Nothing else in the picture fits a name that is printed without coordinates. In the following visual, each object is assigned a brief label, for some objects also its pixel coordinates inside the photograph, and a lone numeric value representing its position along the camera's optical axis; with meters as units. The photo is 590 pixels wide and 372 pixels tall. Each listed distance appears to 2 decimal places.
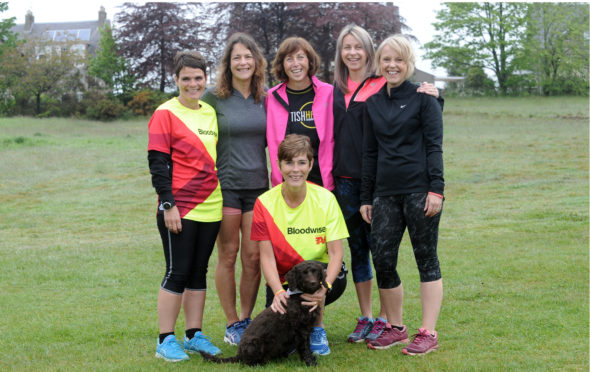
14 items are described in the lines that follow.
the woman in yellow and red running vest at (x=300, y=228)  4.68
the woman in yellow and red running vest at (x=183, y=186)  4.57
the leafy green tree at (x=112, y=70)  38.12
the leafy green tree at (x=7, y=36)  33.91
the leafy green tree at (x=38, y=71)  35.91
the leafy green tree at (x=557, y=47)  41.50
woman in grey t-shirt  4.96
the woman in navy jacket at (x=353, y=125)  4.95
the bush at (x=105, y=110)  34.44
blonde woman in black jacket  4.58
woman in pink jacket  4.97
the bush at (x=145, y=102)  34.59
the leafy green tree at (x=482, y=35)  45.44
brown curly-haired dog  4.39
